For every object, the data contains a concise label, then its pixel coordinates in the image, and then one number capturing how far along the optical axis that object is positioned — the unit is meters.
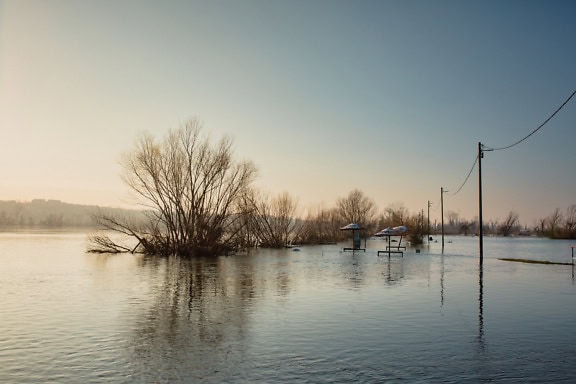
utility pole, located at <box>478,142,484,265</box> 33.45
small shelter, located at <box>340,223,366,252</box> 48.57
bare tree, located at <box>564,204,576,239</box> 122.16
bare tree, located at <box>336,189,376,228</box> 121.25
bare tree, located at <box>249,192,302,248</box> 64.12
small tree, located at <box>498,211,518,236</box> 191.66
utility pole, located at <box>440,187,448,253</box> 70.91
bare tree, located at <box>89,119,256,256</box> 44.47
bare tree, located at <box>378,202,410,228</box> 124.84
